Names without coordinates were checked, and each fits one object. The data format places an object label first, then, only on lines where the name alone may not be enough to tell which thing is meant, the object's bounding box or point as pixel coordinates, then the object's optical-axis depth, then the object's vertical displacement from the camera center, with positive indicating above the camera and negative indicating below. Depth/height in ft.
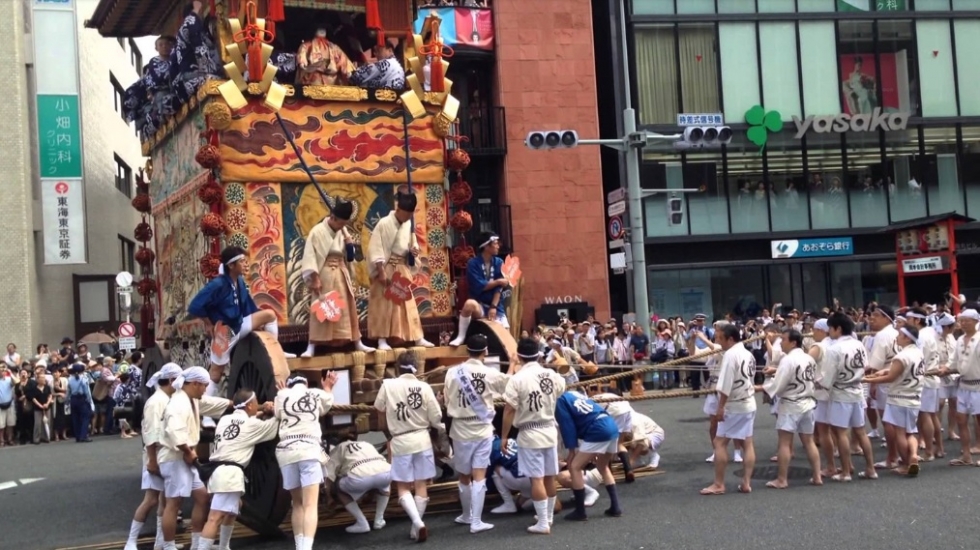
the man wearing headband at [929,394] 39.83 -4.07
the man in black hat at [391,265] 32.50 +1.65
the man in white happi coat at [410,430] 30.55 -3.37
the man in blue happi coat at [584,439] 31.37 -4.01
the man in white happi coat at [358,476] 31.78 -4.80
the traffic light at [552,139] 64.80 +10.57
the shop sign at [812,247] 95.76 +4.31
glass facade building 95.45 +14.90
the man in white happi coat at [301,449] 27.86 -3.41
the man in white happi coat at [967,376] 38.75 -3.43
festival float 31.63 +4.85
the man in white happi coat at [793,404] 35.50 -3.73
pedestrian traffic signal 66.74 +5.85
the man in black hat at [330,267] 31.48 +1.66
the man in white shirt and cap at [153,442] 29.71 -3.17
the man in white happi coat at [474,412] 31.30 -2.99
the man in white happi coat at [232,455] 28.09 -3.53
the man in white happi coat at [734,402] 34.63 -3.49
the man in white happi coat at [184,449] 28.91 -3.36
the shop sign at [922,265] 66.74 +1.52
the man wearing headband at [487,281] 35.68 +1.06
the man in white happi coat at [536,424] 30.71 -3.42
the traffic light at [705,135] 66.03 +10.50
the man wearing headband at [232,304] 30.68 +0.68
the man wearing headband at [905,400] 36.91 -3.99
